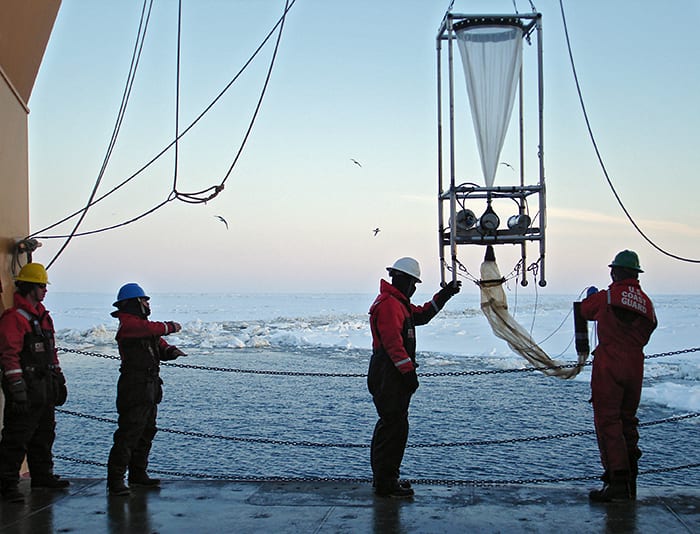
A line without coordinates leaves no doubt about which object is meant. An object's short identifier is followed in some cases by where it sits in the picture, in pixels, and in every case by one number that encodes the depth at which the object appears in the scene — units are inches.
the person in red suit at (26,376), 157.9
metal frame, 188.3
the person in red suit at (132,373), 168.4
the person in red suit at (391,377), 162.6
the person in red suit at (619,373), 156.2
